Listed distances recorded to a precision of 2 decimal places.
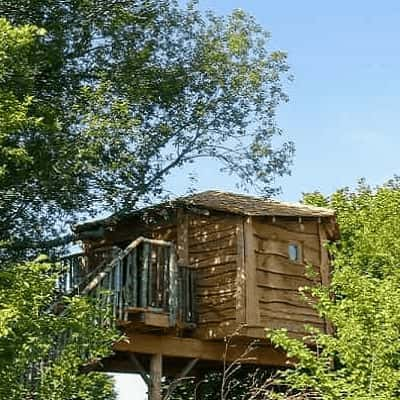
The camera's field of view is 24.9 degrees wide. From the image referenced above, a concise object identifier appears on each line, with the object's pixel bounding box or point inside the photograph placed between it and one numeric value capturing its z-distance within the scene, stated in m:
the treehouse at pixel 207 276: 16.55
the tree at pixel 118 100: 16.44
